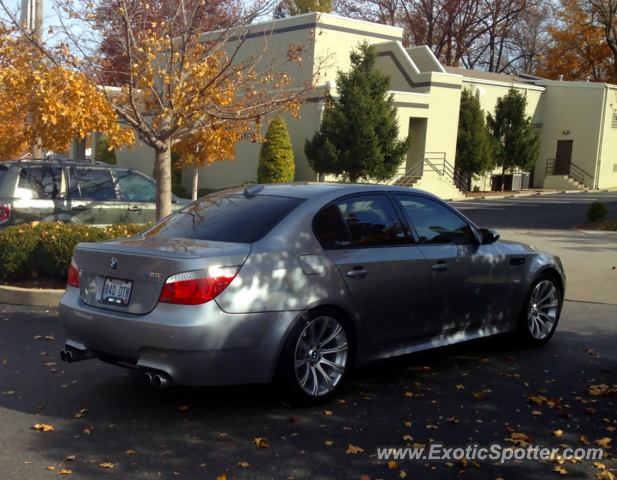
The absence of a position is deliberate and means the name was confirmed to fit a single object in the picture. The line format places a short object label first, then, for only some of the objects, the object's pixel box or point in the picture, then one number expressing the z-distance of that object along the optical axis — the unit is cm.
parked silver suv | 1078
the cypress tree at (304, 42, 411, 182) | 2655
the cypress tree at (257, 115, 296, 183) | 2630
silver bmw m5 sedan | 486
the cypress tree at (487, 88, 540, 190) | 3525
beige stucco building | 2888
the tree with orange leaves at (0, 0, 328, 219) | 1054
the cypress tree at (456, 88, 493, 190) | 3297
